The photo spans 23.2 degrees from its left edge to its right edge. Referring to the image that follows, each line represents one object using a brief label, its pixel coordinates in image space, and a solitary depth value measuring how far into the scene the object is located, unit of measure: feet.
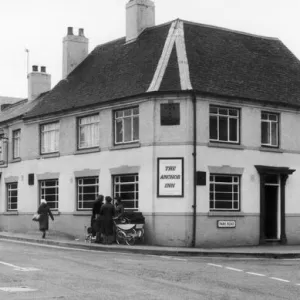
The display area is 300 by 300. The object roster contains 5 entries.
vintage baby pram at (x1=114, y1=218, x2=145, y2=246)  87.78
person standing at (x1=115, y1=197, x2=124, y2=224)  88.63
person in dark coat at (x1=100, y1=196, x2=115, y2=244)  86.89
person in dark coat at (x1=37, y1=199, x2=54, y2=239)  98.28
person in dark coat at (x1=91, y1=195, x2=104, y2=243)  87.71
